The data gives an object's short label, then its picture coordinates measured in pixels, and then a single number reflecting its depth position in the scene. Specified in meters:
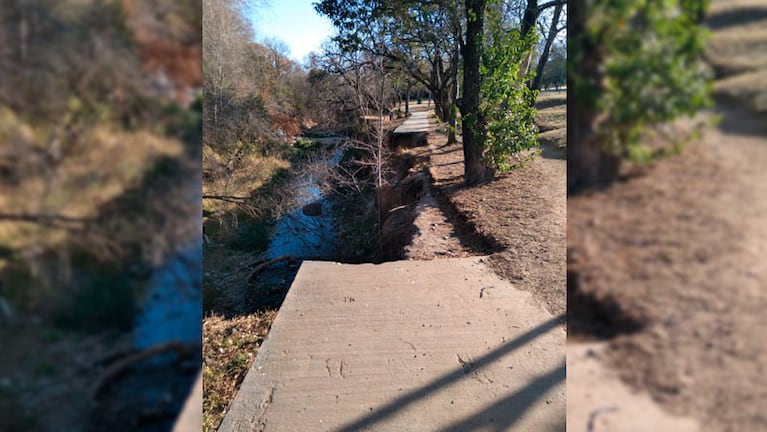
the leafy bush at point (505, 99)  7.64
